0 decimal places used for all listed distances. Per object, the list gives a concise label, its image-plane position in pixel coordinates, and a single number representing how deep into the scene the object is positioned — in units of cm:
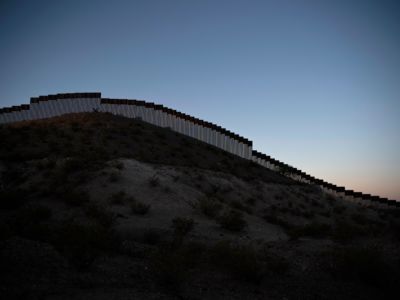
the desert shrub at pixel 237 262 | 556
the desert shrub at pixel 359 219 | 1778
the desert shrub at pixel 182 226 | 869
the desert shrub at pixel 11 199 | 1016
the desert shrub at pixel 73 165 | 1409
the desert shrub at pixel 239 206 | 1418
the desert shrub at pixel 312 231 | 963
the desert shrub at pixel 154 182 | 1356
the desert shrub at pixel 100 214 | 876
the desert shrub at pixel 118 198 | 1126
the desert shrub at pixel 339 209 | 2035
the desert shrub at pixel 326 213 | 1863
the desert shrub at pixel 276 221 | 1273
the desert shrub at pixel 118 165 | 1474
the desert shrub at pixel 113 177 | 1325
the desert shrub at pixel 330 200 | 2316
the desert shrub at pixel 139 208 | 1053
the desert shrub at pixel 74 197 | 1064
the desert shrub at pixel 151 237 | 796
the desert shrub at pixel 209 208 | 1154
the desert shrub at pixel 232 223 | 1014
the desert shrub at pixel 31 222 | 664
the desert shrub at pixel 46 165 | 1454
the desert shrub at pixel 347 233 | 823
